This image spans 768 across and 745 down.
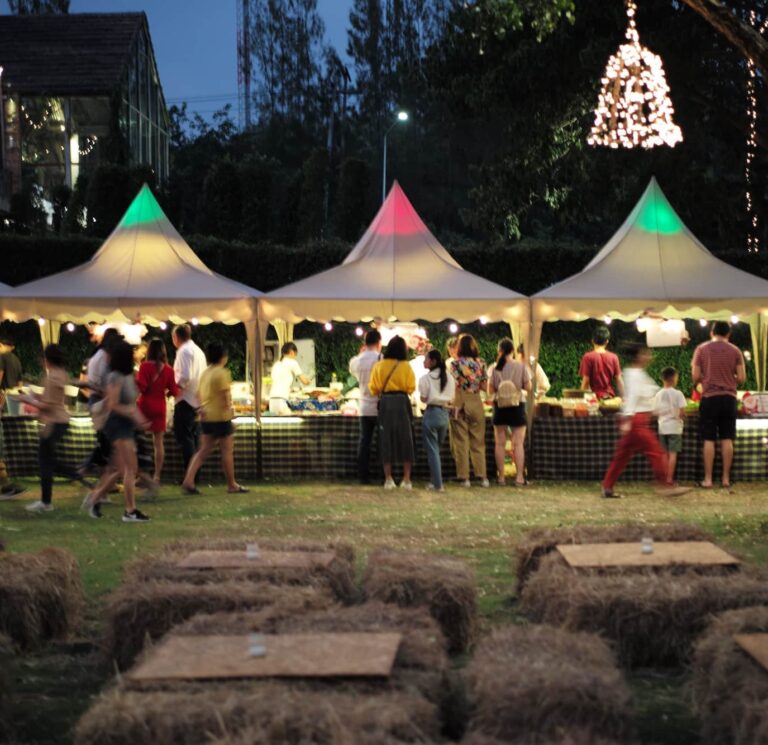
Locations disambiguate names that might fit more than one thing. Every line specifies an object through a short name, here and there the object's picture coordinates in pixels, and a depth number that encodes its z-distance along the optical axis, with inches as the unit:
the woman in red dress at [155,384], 499.5
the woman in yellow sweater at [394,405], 513.3
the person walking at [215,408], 488.7
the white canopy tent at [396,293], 557.6
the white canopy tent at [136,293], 564.4
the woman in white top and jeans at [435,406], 509.4
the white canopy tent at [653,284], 550.6
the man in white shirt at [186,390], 528.4
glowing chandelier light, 564.4
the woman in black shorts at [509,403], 528.1
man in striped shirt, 519.8
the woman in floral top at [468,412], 528.4
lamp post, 1136.4
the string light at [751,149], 869.8
